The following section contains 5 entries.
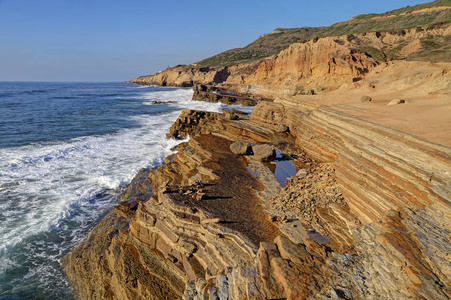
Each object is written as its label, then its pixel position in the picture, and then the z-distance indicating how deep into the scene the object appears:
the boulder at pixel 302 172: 14.54
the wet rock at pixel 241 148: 18.61
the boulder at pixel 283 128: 25.19
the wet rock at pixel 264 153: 17.59
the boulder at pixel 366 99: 22.96
